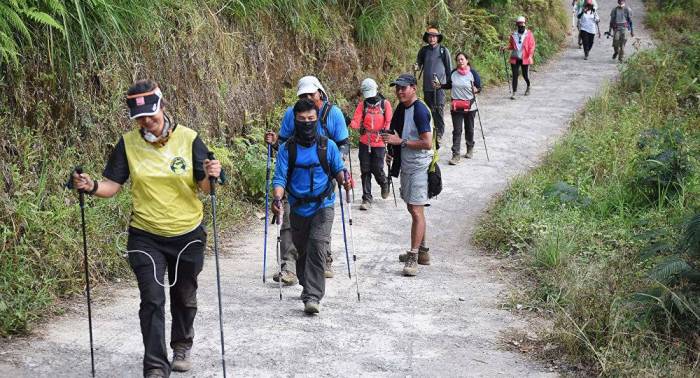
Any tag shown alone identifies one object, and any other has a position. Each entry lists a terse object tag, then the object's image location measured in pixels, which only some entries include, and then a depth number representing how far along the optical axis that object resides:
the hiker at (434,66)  15.31
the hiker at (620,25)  25.19
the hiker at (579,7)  26.32
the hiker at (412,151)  9.14
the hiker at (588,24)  25.86
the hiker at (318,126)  8.65
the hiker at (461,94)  14.80
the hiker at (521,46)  20.55
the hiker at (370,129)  12.05
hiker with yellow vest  5.82
